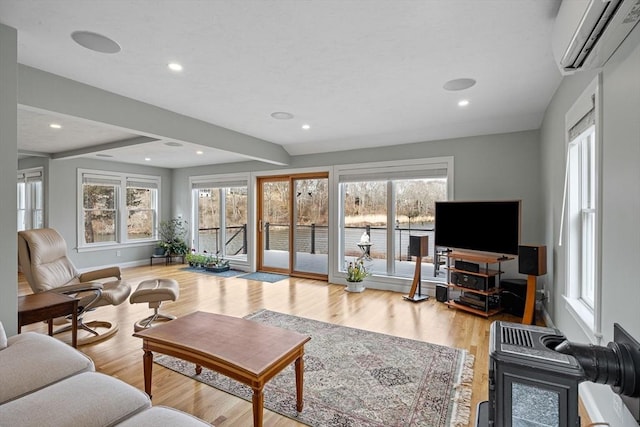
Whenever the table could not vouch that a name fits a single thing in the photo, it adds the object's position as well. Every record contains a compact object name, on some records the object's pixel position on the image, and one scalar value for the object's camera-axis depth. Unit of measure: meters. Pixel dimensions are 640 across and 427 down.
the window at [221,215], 6.86
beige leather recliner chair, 3.16
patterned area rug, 1.98
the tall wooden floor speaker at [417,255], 4.43
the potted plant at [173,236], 7.53
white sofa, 1.26
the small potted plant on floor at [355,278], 5.02
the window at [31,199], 6.37
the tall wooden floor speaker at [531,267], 3.19
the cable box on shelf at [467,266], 3.96
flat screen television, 3.66
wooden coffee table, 1.72
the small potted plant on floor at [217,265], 6.62
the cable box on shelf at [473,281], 3.86
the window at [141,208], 7.30
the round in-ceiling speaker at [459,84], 2.81
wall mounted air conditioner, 1.26
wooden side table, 2.31
